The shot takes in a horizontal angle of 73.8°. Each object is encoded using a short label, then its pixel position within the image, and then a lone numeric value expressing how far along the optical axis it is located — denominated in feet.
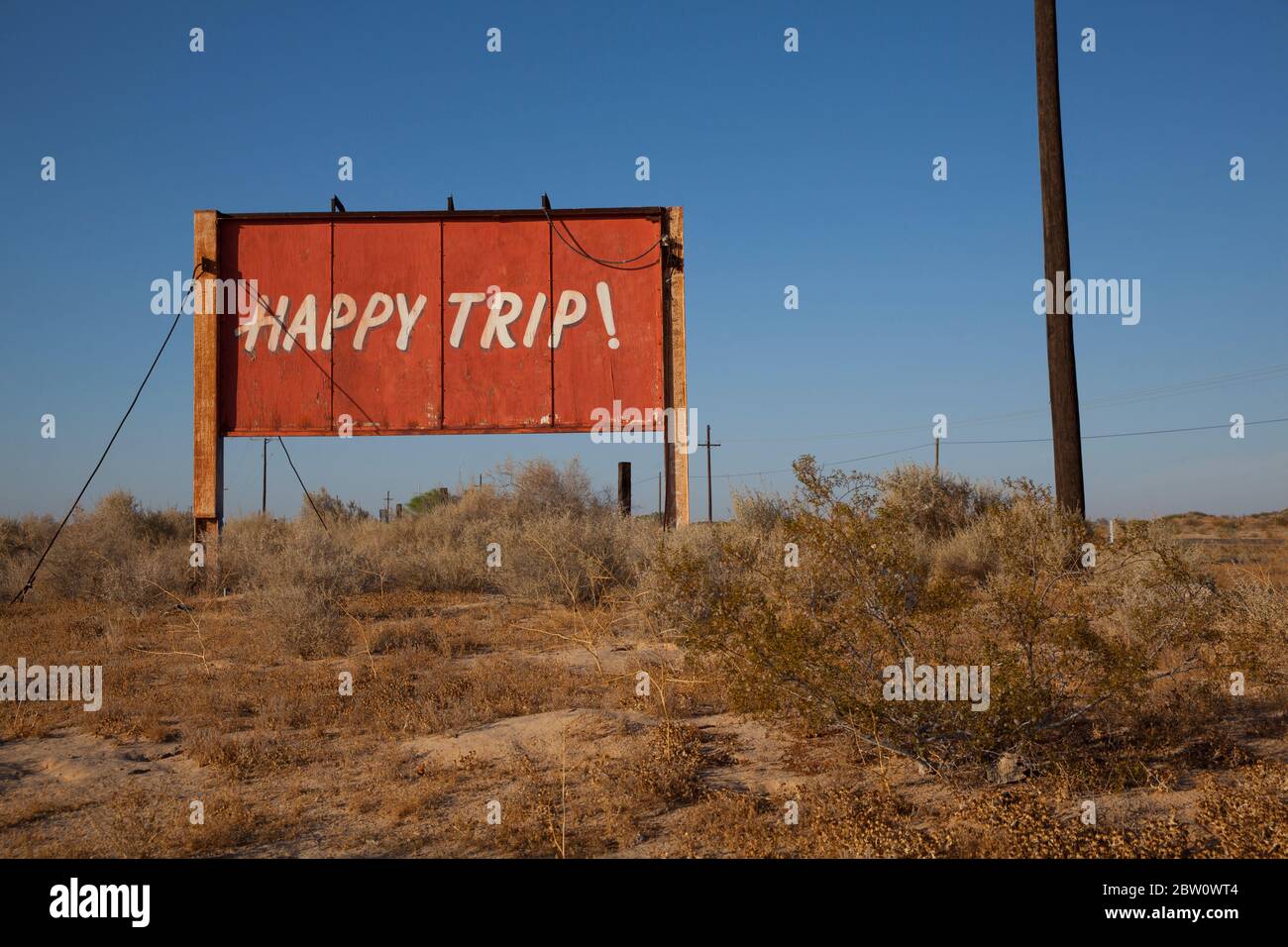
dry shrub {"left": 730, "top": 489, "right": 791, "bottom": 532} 43.98
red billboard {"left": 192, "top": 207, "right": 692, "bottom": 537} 41.37
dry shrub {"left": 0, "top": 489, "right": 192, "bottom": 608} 36.11
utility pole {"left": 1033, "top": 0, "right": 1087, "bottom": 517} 36.47
